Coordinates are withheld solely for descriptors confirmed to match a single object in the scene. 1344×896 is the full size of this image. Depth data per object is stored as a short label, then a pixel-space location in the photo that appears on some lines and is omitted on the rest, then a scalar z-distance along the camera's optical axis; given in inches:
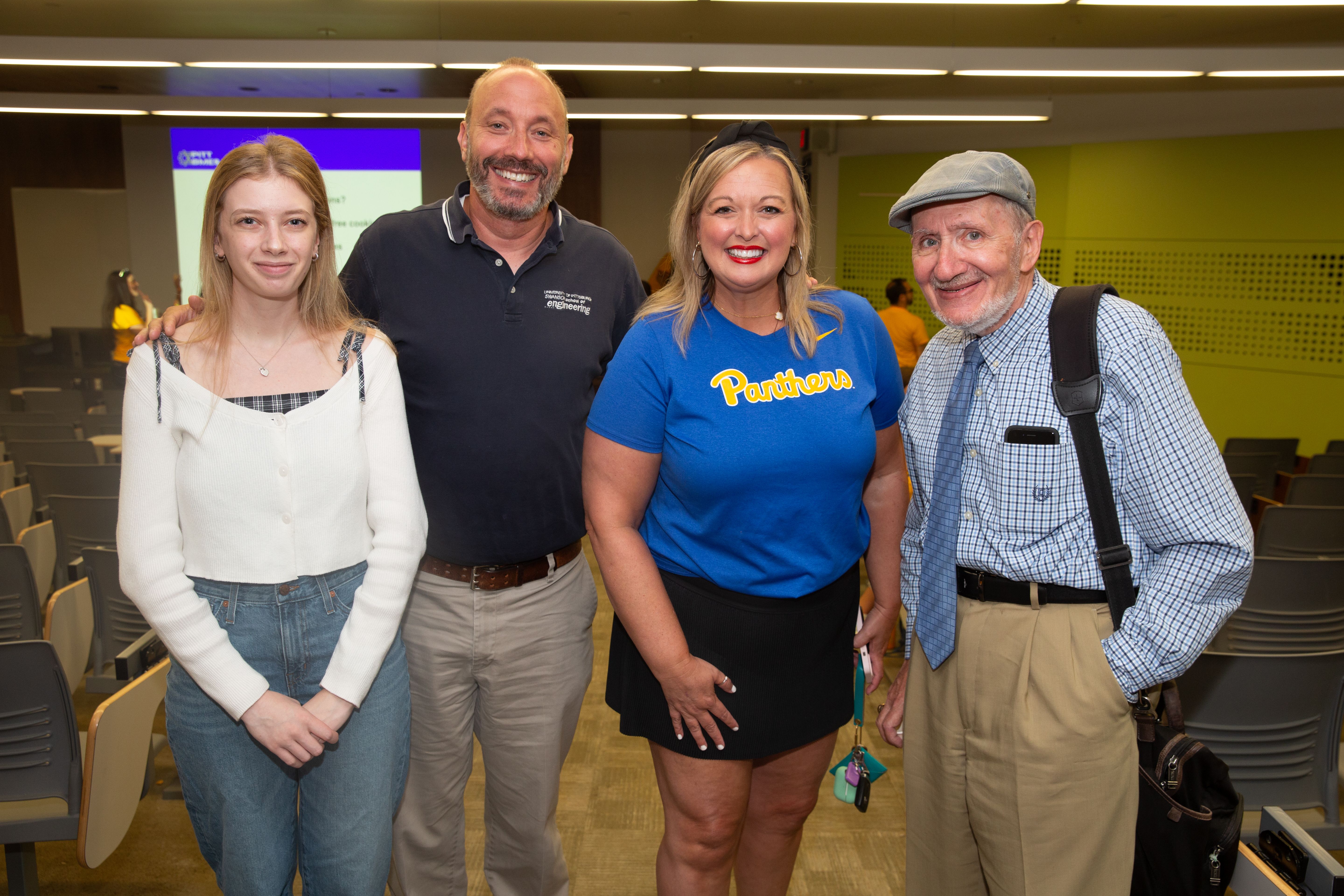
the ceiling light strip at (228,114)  328.8
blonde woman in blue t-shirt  64.4
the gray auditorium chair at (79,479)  153.9
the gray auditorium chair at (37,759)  79.3
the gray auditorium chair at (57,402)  266.7
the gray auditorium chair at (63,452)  181.3
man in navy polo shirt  73.8
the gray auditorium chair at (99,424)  246.7
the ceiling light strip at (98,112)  303.0
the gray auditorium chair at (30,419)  226.1
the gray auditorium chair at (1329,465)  202.5
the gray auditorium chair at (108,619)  118.3
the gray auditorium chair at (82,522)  140.3
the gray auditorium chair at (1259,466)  194.9
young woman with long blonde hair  57.4
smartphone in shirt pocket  58.2
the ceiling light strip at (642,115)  306.0
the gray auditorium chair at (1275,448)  218.2
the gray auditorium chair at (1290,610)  104.3
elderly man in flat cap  56.4
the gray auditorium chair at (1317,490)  169.6
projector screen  320.2
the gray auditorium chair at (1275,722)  85.3
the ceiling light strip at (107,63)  236.4
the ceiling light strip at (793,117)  308.7
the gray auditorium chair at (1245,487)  165.2
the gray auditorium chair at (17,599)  106.9
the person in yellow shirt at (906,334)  293.6
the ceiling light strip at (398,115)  309.1
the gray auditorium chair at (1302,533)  139.7
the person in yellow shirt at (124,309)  271.6
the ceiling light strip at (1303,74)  228.4
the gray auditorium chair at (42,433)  205.8
